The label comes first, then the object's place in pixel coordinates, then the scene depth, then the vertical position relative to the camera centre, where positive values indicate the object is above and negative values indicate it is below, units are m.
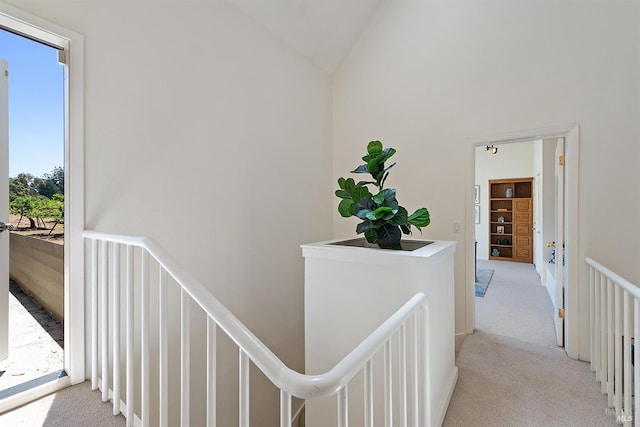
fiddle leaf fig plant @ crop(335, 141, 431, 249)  1.70 +0.02
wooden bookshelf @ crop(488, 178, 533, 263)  6.88 -0.16
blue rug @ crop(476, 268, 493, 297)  4.28 -1.14
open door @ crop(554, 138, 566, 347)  2.54 -0.38
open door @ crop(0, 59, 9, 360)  1.44 +0.04
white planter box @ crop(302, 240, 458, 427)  1.51 -0.51
